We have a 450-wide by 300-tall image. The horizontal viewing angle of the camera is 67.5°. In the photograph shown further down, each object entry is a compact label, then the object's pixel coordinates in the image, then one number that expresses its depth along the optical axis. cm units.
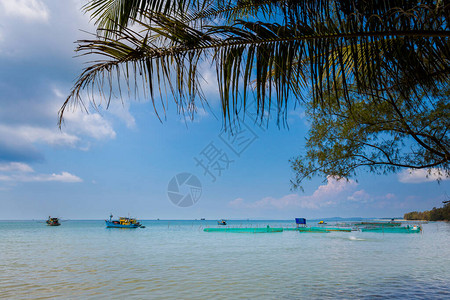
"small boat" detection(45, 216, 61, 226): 7943
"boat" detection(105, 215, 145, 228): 6262
